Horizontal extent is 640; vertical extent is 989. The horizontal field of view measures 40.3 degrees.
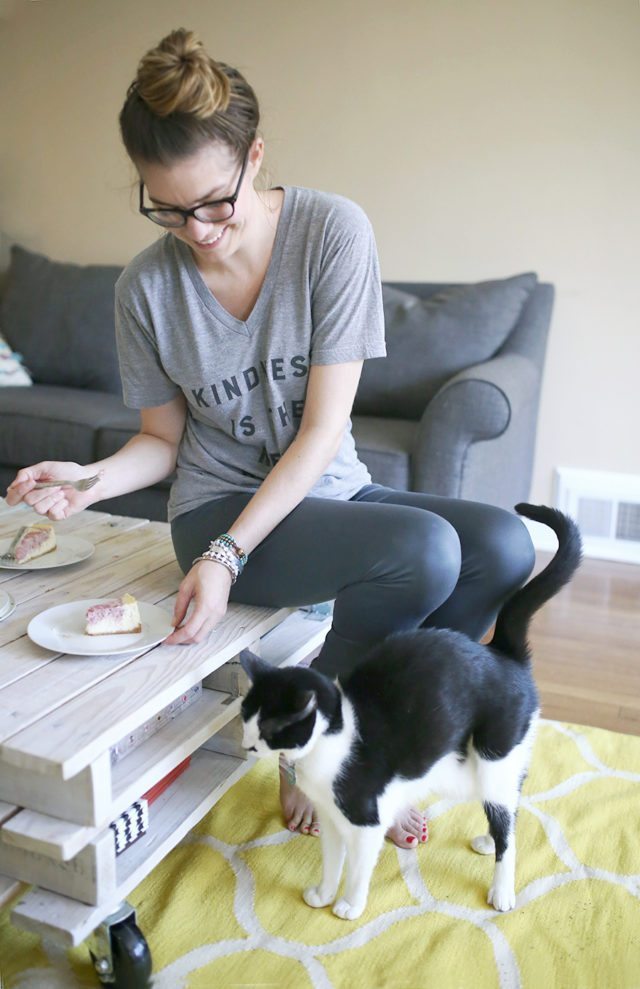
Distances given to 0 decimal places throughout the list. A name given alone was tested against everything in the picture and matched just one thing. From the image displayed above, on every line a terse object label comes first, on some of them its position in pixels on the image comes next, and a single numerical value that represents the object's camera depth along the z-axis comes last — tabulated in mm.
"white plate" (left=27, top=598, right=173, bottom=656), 1110
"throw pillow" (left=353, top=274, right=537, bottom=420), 2510
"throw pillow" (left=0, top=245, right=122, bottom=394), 3016
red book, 1180
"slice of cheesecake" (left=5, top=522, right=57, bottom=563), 1434
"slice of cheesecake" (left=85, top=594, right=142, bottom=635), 1151
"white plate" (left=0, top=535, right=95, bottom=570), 1411
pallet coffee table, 935
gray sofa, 2113
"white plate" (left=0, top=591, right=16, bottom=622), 1229
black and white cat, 1069
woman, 1176
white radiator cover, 2785
